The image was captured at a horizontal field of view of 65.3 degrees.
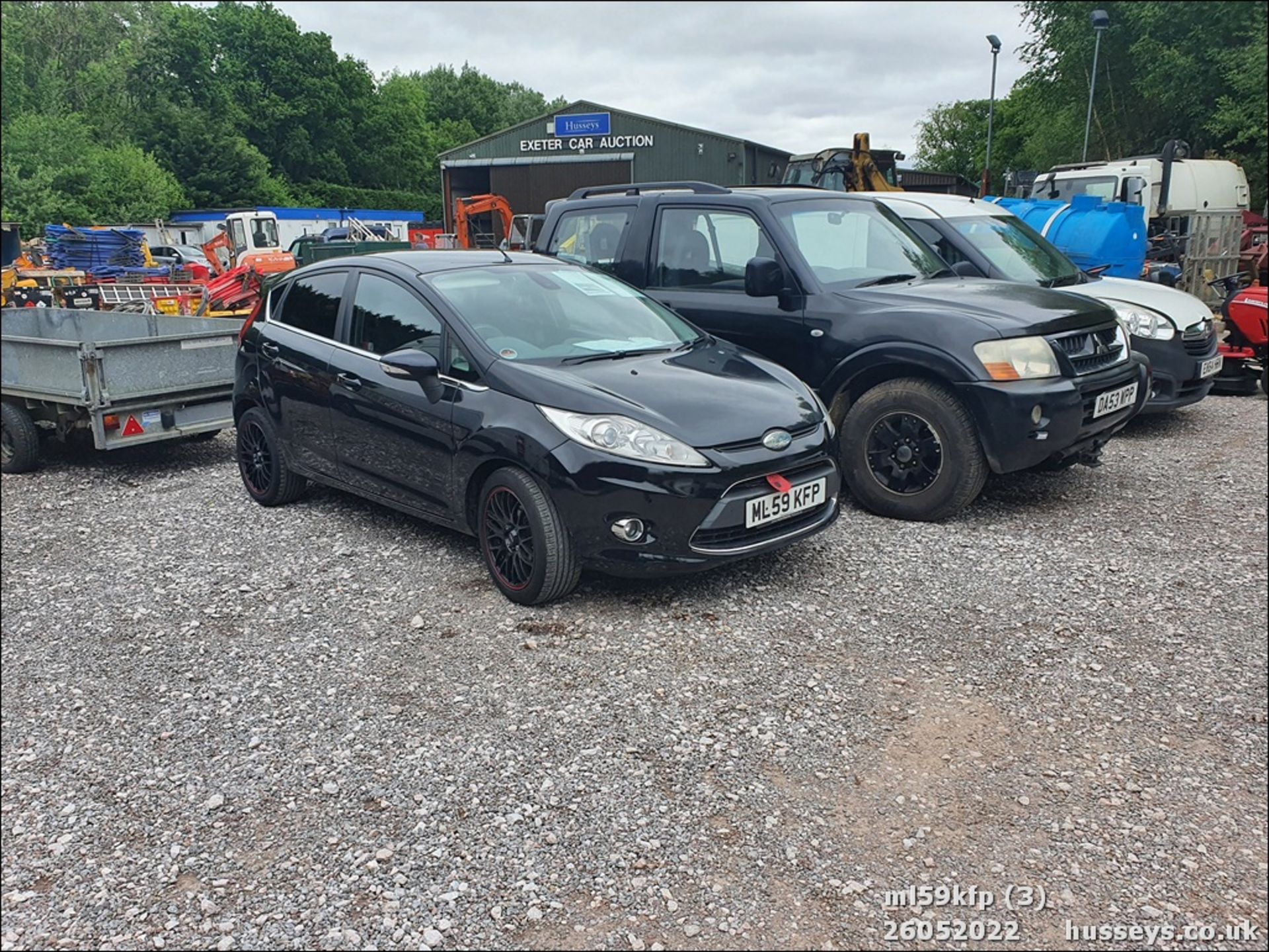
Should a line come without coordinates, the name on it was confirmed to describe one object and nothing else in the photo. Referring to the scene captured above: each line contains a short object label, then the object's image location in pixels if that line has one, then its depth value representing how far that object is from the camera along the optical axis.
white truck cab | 14.41
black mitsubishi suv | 5.41
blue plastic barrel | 10.38
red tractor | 8.84
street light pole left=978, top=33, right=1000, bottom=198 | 20.94
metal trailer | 7.26
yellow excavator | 17.30
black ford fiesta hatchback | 4.32
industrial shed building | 38.75
